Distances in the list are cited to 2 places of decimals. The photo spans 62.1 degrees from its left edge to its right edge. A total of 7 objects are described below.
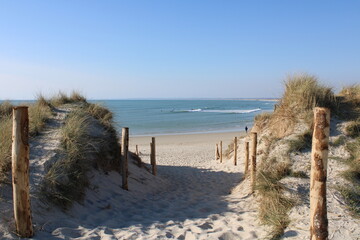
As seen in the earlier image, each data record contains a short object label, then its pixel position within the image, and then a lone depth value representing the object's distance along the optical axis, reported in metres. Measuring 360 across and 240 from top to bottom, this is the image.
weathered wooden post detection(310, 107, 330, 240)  3.82
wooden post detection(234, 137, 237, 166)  13.88
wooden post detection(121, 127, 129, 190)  8.26
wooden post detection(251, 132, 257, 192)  7.58
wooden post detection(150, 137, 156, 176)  11.23
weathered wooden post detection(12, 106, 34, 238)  4.49
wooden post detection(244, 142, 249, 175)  9.62
